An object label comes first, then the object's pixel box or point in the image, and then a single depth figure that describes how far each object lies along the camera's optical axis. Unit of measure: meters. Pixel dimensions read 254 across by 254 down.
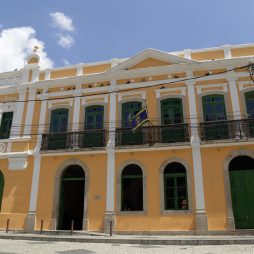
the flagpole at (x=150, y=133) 13.73
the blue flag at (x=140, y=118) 13.35
